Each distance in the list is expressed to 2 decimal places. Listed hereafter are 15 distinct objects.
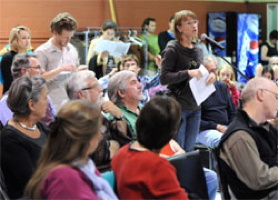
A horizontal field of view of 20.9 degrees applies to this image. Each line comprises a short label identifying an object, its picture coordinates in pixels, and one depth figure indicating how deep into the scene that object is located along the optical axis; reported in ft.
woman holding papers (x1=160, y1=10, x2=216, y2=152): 17.96
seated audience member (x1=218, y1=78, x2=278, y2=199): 11.75
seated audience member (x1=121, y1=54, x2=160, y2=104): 21.67
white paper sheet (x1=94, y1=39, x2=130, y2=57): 25.96
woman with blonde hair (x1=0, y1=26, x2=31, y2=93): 18.13
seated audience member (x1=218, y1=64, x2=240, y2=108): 23.85
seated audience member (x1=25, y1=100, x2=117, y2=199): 8.51
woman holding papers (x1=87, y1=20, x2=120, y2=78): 27.02
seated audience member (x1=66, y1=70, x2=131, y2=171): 12.94
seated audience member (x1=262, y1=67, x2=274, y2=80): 25.98
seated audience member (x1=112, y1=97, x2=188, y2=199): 9.74
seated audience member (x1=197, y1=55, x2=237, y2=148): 20.36
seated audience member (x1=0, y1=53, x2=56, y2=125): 15.68
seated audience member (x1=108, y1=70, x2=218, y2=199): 15.01
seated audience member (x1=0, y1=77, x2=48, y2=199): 11.00
